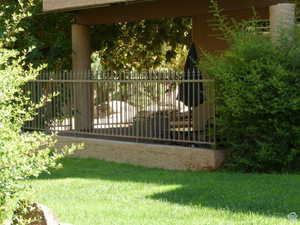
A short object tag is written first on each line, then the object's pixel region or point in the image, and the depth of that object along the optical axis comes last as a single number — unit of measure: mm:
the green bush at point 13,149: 5645
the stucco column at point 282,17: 11177
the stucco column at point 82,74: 14641
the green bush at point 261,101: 10383
